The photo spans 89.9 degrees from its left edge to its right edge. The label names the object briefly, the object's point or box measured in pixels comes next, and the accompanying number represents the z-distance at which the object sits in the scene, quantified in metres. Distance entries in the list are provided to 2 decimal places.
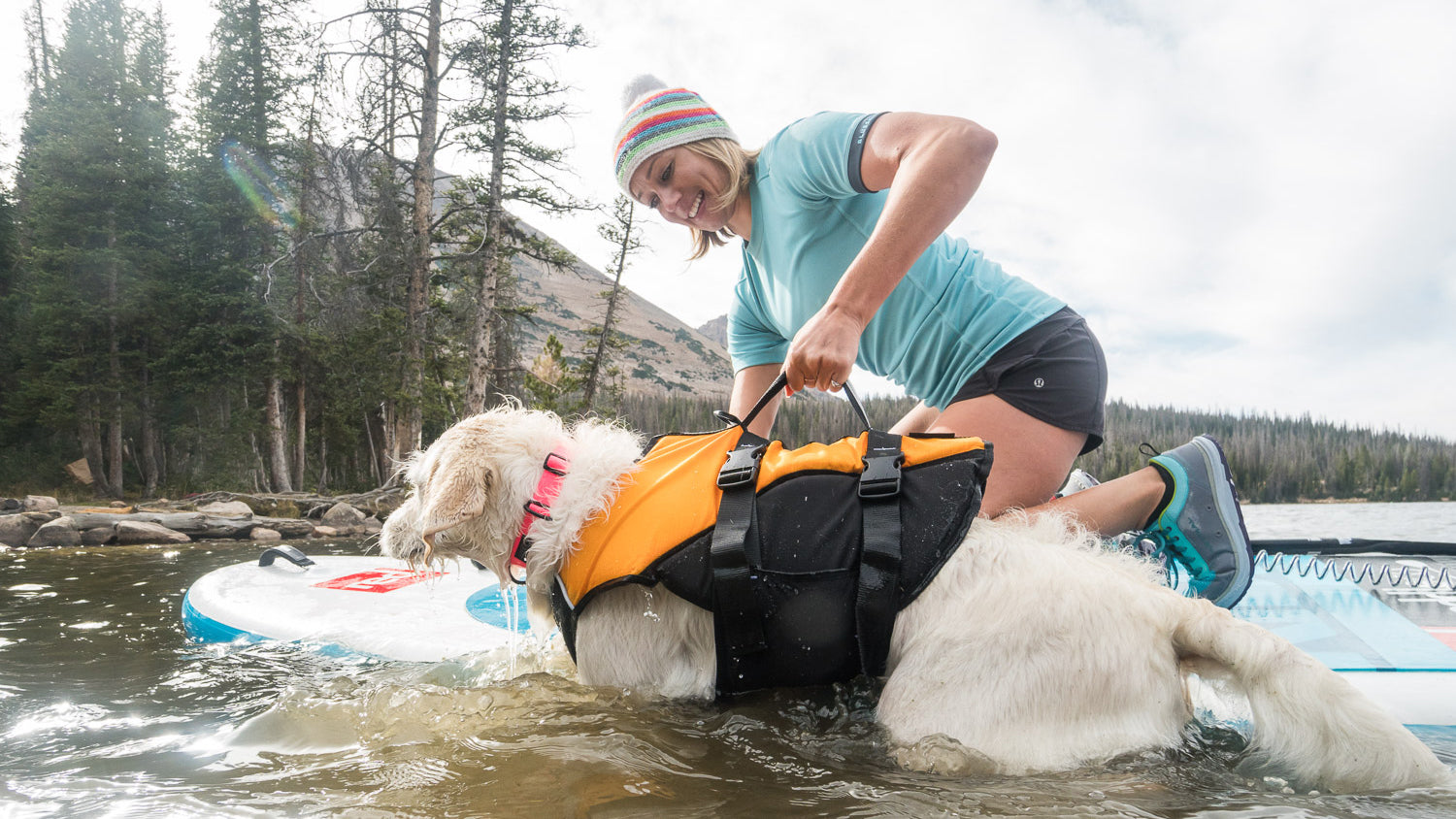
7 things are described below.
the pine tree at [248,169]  24.14
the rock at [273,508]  16.62
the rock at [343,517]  15.37
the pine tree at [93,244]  24.64
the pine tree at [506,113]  17.81
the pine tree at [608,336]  26.52
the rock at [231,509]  14.96
